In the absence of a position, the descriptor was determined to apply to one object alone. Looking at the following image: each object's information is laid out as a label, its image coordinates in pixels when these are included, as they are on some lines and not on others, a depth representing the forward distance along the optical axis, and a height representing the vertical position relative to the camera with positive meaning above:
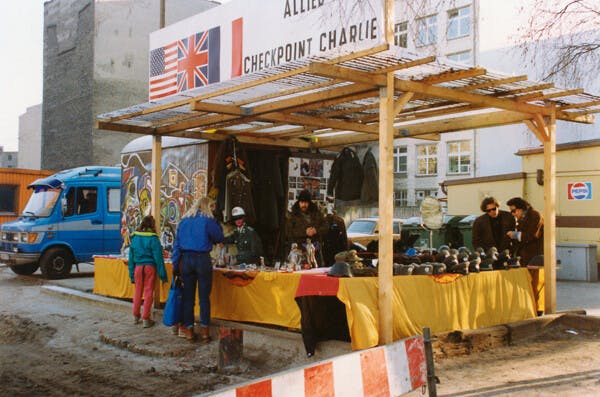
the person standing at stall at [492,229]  9.97 -0.22
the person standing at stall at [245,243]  9.09 -0.42
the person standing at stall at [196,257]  8.34 -0.58
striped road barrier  3.59 -1.05
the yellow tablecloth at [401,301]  6.77 -1.07
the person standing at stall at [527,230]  9.97 -0.24
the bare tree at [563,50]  8.48 +2.34
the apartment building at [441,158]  37.22 +3.53
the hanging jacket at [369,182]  10.99 +0.55
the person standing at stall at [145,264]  9.34 -0.76
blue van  15.70 -0.32
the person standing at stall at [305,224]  9.40 -0.15
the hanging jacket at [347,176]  11.12 +0.66
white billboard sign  11.42 +3.75
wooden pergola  6.63 +1.39
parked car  18.06 -0.45
